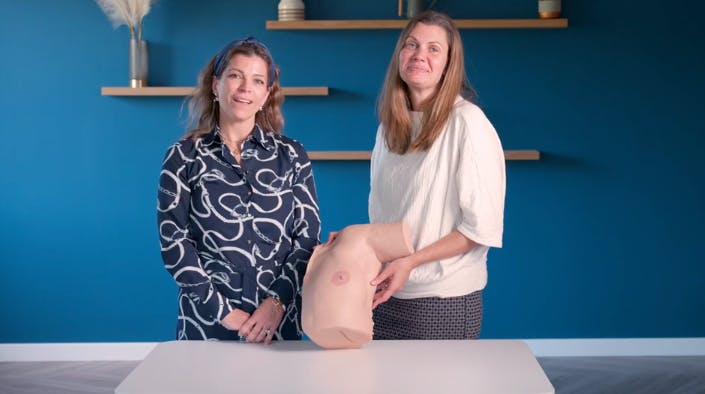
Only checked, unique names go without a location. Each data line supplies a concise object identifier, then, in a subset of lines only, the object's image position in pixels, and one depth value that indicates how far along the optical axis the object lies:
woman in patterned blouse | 2.07
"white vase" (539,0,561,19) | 4.31
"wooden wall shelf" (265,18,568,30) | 4.30
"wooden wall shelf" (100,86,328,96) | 4.35
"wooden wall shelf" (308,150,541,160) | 4.34
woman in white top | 2.06
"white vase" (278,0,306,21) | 4.34
